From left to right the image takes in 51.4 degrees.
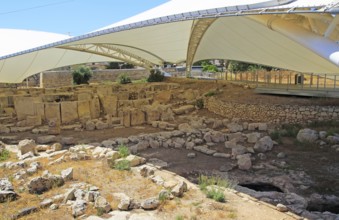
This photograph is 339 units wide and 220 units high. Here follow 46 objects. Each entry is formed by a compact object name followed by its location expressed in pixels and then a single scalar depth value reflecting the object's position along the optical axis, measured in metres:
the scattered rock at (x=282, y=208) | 7.80
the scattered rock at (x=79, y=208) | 7.28
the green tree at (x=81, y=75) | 35.09
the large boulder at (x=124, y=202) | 7.56
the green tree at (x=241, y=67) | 38.04
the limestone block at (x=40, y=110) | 18.25
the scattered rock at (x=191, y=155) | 12.26
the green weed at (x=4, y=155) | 12.26
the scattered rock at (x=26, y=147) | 12.52
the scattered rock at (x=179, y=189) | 8.33
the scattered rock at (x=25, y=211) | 7.20
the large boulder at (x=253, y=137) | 13.76
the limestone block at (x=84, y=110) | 18.66
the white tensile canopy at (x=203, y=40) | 10.84
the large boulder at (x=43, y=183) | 8.60
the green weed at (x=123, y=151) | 11.59
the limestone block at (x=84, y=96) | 20.00
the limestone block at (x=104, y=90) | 21.70
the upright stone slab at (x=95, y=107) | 19.36
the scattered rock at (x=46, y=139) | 14.59
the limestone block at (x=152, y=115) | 18.03
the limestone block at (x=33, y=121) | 17.83
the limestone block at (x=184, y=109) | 19.56
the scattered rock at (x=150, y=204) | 7.68
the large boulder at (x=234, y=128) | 15.62
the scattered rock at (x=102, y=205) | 7.42
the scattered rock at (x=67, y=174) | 9.32
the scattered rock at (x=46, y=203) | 7.70
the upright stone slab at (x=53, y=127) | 16.22
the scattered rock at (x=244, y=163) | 11.04
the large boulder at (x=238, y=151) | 12.11
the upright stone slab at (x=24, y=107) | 18.59
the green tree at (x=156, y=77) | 32.56
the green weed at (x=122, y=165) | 10.42
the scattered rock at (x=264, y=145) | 12.74
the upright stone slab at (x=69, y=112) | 18.16
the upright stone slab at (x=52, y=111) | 18.09
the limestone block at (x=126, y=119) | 17.55
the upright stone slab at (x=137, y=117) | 17.70
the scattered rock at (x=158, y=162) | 11.12
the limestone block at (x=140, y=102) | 20.19
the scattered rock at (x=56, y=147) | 13.04
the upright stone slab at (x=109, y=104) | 19.77
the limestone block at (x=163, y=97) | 22.47
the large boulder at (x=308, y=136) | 13.56
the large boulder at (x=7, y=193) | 8.02
